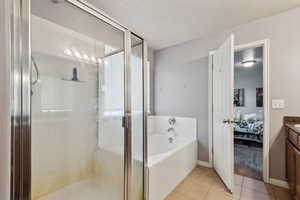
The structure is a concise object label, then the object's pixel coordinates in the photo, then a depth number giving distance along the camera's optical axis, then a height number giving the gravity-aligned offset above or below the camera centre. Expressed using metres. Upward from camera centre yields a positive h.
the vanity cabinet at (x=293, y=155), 1.34 -0.59
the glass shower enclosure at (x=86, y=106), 1.44 -0.08
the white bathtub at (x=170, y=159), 1.59 -0.84
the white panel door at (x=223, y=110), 1.77 -0.15
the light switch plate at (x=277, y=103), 1.91 -0.06
